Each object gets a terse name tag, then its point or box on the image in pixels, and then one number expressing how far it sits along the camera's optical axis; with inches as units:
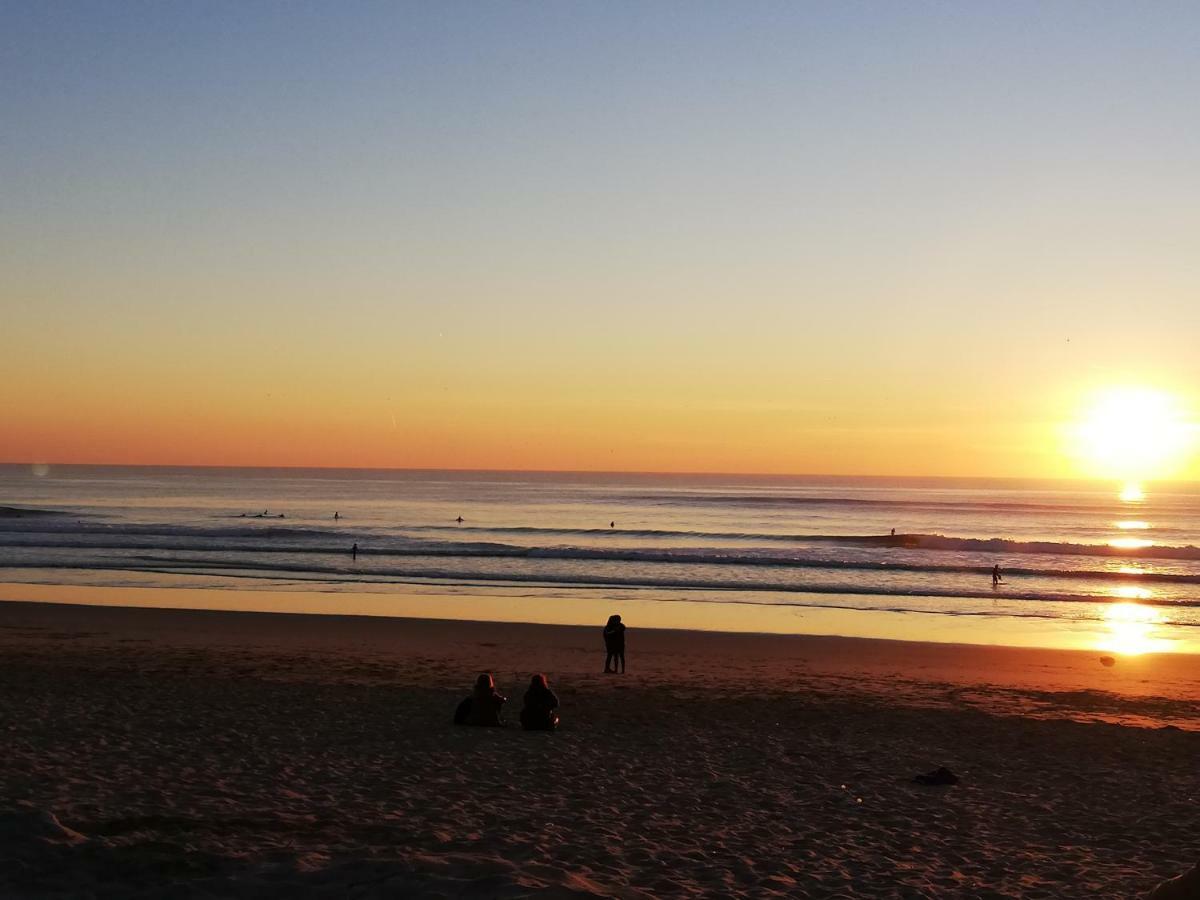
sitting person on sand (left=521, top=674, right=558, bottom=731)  528.4
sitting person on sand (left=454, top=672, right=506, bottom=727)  531.8
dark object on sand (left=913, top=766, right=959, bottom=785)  438.9
